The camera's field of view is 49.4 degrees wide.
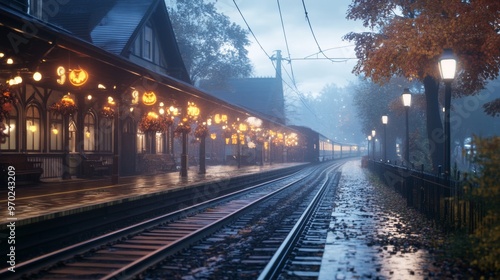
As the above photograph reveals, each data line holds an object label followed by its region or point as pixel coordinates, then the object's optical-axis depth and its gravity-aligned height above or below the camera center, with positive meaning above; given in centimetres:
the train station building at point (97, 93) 1457 +223
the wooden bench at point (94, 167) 2336 -81
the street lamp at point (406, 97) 2039 +187
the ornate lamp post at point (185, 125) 2489 +111
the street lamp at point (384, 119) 2870 +149
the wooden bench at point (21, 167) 1767 -60
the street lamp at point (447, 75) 1205 +160
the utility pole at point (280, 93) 7346 +759
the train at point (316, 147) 6691 +7
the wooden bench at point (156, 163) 2991 -84
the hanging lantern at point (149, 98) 1944 +182
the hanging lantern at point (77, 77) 1455 +194
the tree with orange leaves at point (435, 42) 1666 +349
